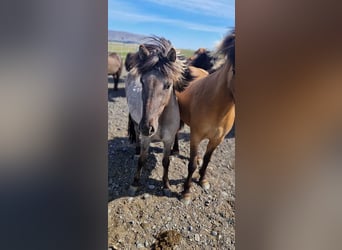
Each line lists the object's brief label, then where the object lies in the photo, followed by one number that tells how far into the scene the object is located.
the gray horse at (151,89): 2.93
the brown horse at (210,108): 3.11
